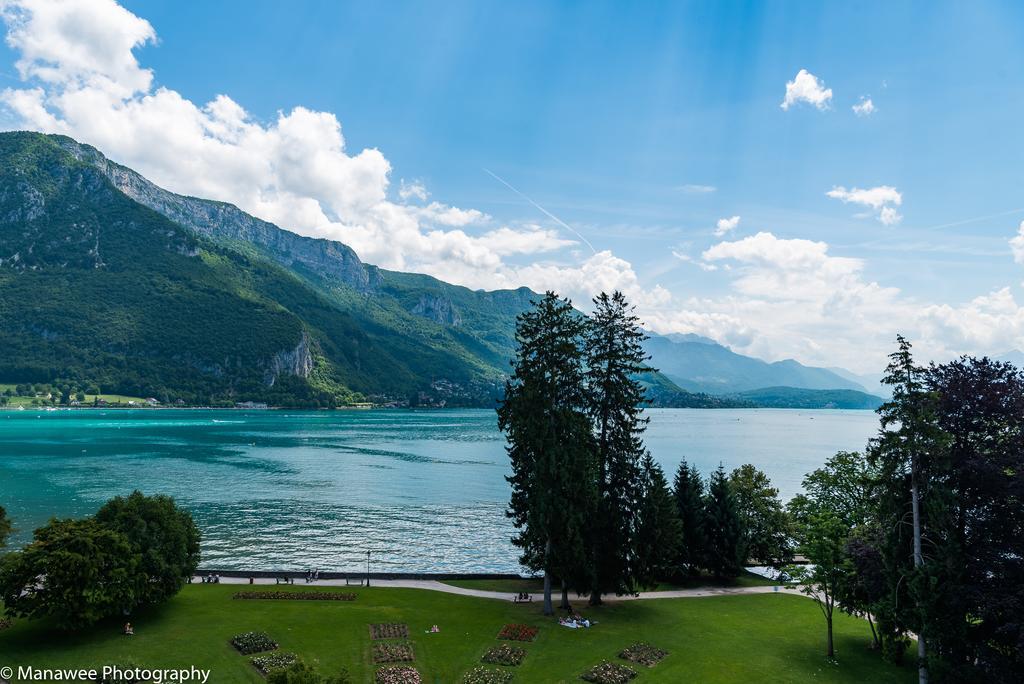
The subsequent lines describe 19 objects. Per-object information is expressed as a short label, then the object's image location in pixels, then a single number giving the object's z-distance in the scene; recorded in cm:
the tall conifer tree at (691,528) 5444
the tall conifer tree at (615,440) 4403
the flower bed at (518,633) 3694
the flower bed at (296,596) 4369
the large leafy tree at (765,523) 6191
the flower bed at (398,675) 3027
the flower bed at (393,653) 3297
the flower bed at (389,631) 3631
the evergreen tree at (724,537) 5428
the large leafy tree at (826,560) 3519
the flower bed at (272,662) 3105
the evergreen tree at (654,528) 4428
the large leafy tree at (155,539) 3869
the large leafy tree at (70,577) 3366
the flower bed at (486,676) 3078
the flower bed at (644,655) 3384
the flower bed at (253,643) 3330
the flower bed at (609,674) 3119
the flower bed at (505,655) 3328
